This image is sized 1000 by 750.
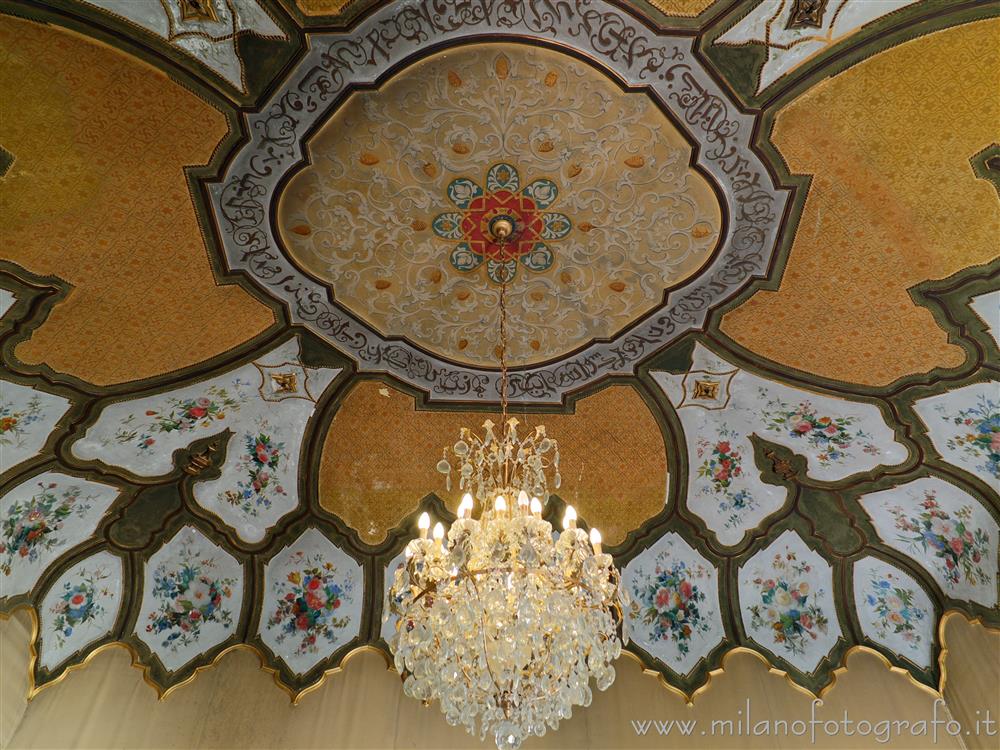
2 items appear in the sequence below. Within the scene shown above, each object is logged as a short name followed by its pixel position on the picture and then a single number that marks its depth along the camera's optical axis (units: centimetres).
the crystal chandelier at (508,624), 384
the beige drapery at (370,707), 573
